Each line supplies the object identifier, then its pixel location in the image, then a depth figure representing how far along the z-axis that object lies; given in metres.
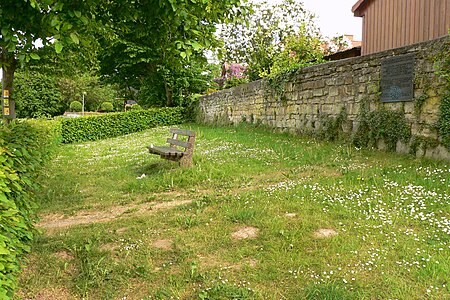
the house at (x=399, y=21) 7.31
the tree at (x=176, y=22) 3.65
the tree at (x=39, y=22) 3.04
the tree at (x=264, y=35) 24.86
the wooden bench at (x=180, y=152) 6.65
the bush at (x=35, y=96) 34.44
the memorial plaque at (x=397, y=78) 5.93
